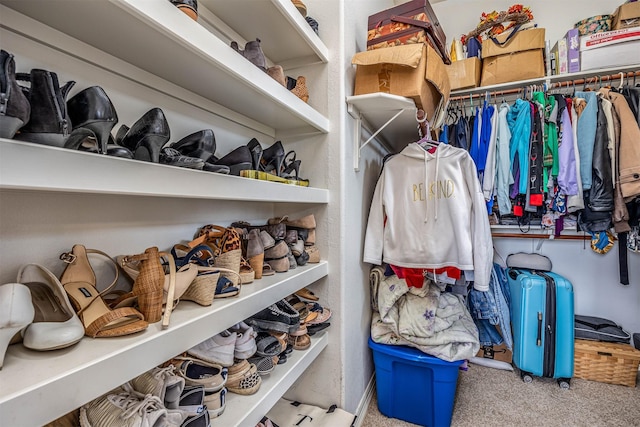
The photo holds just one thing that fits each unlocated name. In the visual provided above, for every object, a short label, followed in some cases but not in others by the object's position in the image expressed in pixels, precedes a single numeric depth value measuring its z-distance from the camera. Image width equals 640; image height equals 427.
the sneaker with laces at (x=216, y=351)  0.81
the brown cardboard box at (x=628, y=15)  1.77
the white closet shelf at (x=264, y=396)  0.78
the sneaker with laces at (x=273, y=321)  1.01
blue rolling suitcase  1.79
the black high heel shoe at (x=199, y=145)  0.77
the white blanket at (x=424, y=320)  1.41
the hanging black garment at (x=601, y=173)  1.69
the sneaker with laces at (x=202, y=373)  0.77
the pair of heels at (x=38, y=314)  0.44
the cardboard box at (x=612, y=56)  1.77
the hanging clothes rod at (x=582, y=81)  1.82
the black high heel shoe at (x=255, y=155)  0.96
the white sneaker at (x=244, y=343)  0.88
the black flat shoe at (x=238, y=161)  0.89
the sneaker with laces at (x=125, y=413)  0.56
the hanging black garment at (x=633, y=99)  1.70
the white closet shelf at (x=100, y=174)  0.38
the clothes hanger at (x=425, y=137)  1.45
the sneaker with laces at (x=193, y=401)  0.67
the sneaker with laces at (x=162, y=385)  0.66
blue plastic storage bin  1.40
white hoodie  1.38
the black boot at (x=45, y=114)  0.44
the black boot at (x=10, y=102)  0.38
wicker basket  1.74
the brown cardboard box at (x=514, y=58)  1.93
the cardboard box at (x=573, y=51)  1.88
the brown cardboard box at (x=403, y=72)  1.17
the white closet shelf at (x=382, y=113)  1.26
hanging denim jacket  1.87
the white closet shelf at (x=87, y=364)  0.39
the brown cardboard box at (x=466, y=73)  2.09
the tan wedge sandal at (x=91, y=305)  0.54
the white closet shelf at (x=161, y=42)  0.57
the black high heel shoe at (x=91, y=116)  0.50
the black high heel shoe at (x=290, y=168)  1.21
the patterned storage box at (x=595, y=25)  1.90
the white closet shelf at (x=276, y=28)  1.00
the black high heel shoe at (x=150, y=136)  0.61
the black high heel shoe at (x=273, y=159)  1.12
